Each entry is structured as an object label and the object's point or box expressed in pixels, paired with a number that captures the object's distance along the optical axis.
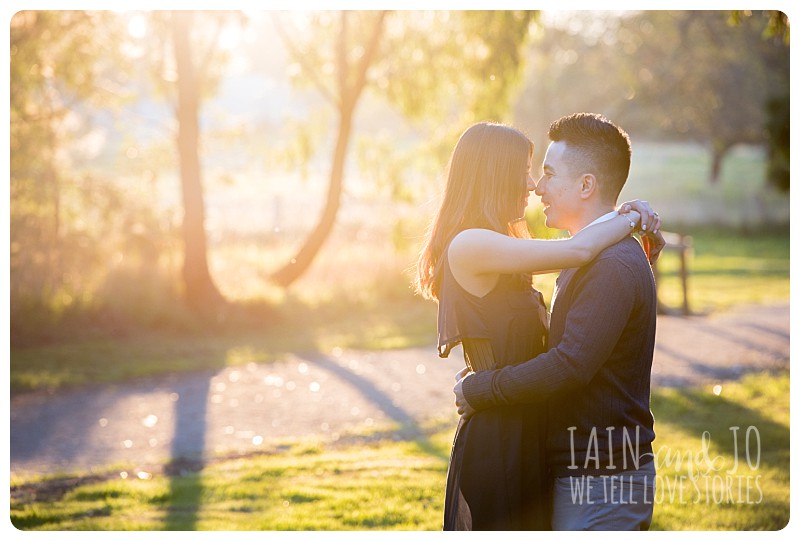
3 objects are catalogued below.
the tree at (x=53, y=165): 12.89
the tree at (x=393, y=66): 14.63
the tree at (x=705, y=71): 32.28
